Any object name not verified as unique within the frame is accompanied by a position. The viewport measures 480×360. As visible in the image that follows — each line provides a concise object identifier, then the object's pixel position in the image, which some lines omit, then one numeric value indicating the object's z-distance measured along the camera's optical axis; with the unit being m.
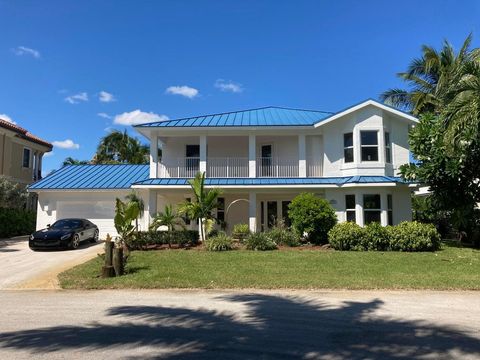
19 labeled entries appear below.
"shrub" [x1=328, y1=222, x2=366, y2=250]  16.34
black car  17.86
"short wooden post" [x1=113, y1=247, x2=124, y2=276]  11.33
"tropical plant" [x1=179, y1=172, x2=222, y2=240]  17.55
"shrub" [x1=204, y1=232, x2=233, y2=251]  16.14
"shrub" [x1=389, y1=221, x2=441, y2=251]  16.02
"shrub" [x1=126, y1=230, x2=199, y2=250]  17.80
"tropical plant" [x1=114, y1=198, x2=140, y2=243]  14.93
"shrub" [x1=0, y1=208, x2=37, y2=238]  24.14
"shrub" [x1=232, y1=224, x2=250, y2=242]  19.03
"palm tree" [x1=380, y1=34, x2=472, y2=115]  23.23
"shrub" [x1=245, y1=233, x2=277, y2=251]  16.31
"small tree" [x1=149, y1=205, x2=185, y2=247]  17.78
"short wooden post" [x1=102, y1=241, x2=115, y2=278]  11.14
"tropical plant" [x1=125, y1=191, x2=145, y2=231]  21.35
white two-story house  19.95
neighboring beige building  28.31
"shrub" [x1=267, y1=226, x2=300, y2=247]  17.38
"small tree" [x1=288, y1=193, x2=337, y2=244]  17.50
